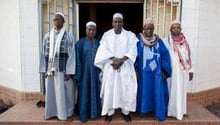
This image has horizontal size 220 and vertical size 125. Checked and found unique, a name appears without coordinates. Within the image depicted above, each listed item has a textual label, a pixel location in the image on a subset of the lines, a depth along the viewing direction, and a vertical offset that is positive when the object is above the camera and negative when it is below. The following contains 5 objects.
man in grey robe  3.56 -0.22
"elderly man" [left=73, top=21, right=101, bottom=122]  3.69 -0.35
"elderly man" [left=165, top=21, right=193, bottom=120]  3.75 -0.27
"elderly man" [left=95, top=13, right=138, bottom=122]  3.61 -0.22
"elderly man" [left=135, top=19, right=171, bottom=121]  3.71 -0.30
